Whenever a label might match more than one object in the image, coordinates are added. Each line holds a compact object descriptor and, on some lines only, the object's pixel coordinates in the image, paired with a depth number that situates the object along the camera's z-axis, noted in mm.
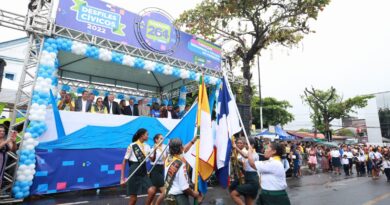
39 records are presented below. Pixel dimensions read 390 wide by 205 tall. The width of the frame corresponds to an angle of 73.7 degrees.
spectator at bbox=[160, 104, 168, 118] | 10820
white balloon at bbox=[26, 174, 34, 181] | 6442
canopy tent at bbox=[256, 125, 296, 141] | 17391
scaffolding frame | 6501
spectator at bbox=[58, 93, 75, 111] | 8492
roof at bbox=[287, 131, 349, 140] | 46738
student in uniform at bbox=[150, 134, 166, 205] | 5051
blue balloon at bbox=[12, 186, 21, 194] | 6273
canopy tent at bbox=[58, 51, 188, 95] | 10555
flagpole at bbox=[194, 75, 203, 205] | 3858
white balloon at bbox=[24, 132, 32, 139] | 6469
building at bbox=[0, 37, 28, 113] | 19870
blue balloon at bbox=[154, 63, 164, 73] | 9406
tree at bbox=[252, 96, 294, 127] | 37875
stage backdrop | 7070
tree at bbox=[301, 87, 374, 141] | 30438
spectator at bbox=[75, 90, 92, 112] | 8695
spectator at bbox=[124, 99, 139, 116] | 10341
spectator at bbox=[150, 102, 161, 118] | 10898
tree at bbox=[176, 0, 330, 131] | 13492
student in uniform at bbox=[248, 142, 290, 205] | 3561
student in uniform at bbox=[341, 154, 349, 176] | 15711
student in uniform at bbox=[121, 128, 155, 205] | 4934
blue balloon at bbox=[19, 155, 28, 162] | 6395
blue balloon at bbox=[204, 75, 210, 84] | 10928
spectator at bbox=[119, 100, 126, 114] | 10125
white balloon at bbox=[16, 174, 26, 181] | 6340
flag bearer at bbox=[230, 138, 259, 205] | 4566
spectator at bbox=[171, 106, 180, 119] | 10984
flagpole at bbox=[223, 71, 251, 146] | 4824
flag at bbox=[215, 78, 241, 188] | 4480
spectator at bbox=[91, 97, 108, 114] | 8898
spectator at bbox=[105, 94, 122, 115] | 9466
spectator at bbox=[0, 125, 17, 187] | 5609
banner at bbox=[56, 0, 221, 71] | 7836
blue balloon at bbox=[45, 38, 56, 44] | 7215
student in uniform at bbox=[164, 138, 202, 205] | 3568
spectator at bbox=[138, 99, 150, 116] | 11234
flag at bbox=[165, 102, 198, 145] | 4734
